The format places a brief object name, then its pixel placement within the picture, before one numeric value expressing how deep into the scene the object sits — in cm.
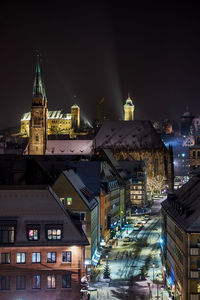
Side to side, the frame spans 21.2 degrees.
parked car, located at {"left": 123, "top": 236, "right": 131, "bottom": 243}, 9755
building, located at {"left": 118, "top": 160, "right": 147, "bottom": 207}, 15575
